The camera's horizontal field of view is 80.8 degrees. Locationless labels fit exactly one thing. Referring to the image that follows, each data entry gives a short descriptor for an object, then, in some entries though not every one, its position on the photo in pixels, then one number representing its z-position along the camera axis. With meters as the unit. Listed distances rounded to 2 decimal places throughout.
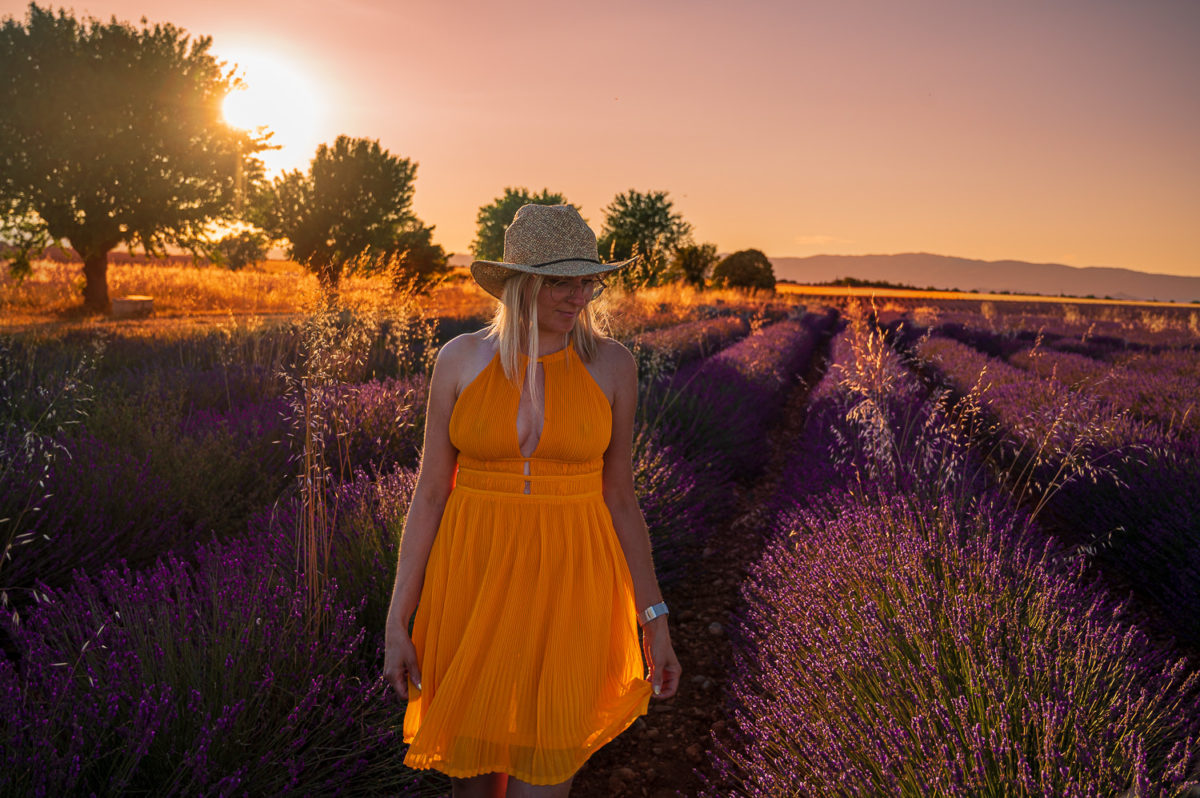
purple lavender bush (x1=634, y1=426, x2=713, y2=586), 4.05
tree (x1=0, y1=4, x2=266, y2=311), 20.27
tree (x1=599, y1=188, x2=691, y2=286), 51.91
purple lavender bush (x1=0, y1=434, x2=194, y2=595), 3.18
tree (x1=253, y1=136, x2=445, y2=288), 37.78
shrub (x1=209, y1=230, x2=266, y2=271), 44.78
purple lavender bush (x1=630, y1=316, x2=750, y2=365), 10.22
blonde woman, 1.51
